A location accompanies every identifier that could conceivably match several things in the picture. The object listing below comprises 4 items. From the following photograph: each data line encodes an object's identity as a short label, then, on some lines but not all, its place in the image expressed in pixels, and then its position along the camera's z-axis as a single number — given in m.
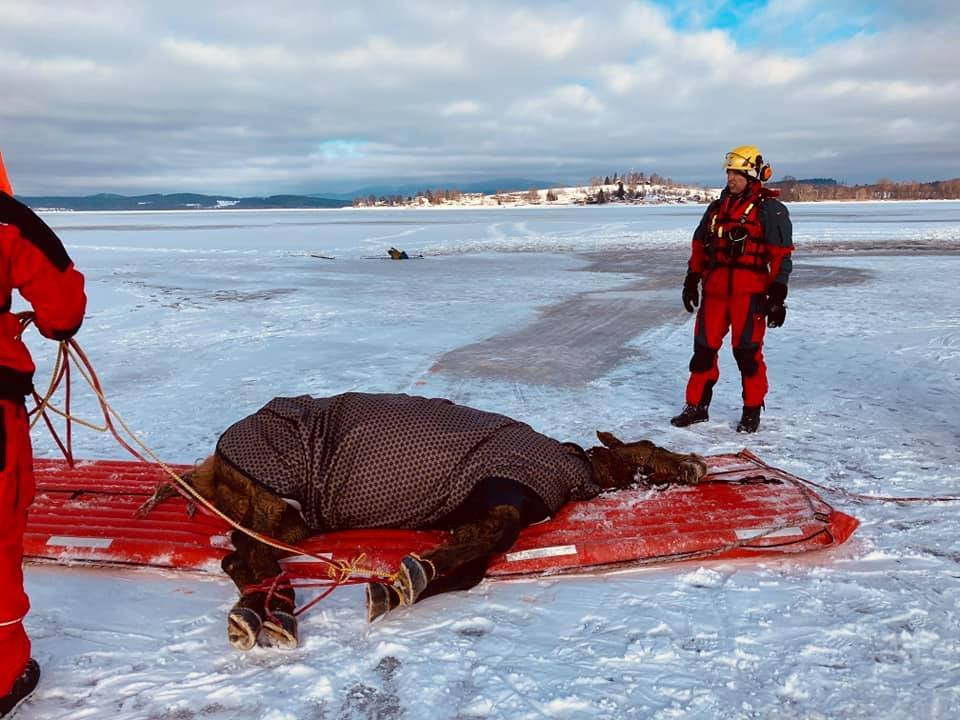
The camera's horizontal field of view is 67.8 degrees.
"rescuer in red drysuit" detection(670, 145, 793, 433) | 4.71
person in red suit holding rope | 1.99
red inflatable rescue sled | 2.94
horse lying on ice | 2.88
